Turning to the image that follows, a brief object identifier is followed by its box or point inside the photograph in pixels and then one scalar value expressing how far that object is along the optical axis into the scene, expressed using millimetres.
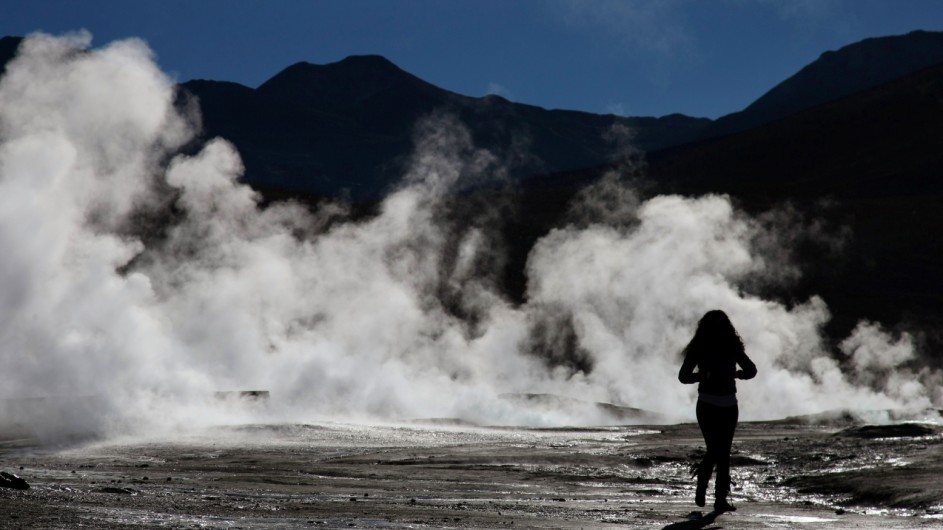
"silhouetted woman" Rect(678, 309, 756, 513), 19344
